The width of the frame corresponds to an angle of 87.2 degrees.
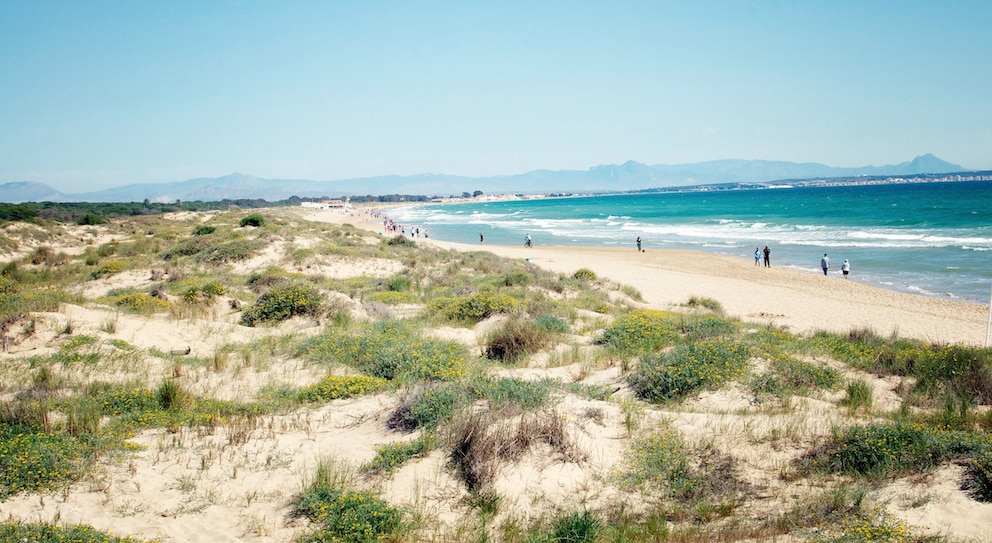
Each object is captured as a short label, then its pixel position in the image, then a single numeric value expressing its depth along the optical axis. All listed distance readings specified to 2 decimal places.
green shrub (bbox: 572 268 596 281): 21.94
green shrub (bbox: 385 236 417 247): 32.33
